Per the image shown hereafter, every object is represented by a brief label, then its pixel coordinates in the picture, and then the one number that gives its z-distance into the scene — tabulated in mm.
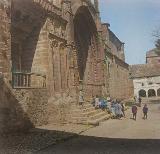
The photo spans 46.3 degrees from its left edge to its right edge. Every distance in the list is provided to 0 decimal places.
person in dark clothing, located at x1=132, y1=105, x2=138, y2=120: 13452
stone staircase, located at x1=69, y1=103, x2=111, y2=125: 10650
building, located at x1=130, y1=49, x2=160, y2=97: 36440
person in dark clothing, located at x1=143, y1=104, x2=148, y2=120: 13475
